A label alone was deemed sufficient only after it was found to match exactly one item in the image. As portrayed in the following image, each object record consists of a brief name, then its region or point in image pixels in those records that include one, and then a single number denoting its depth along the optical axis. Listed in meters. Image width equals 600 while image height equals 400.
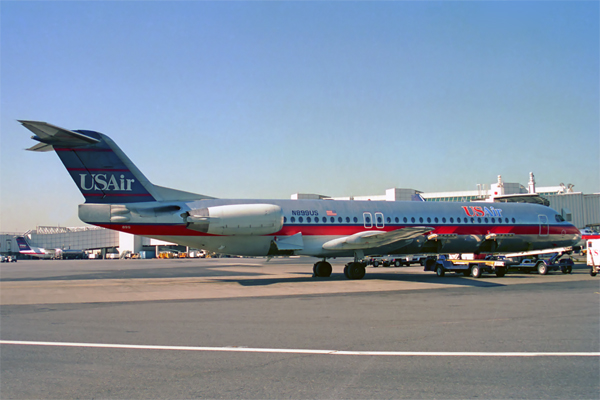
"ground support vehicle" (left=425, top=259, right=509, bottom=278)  23.97
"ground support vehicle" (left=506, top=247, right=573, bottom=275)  26.08
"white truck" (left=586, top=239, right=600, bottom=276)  24.12
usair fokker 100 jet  19.39
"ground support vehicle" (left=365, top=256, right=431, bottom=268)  38.75
